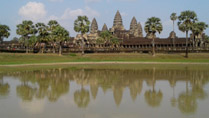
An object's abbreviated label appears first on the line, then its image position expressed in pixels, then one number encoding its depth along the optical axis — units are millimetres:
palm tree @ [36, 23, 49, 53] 81312
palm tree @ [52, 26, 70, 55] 80094
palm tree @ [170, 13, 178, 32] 81938
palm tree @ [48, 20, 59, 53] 81625
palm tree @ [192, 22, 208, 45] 75725
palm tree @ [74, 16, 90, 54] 76688
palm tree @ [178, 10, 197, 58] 70500
